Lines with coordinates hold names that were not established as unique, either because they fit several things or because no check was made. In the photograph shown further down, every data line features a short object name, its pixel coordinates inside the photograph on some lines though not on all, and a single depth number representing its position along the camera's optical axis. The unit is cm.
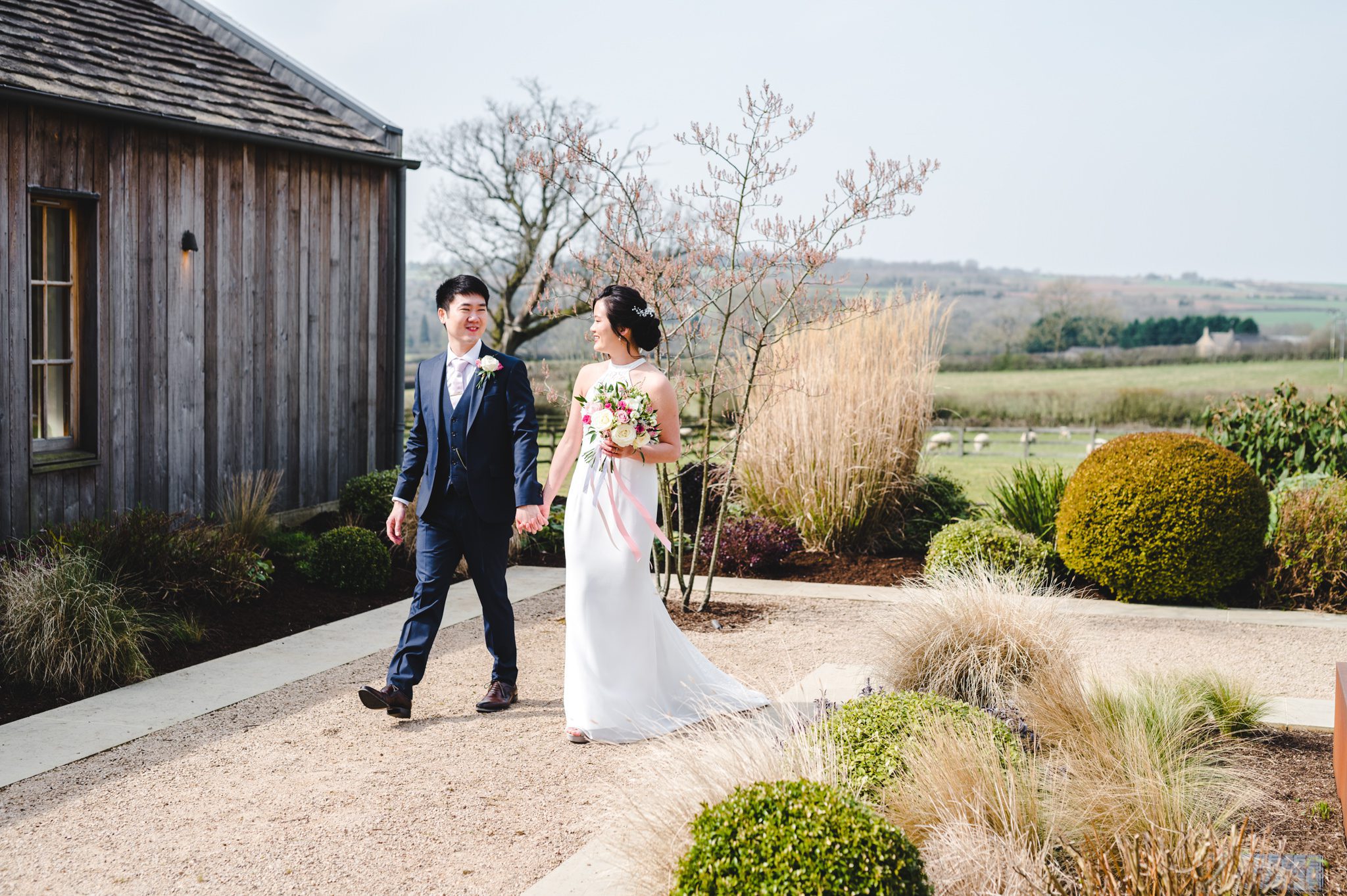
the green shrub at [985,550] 792
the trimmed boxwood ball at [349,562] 791
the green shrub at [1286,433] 1055
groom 497
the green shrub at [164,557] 653
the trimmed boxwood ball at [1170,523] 793
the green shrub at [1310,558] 809
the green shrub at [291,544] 843
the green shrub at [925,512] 968
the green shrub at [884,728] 354
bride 483
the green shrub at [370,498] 952
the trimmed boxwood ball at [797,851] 254
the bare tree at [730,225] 675
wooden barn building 759
